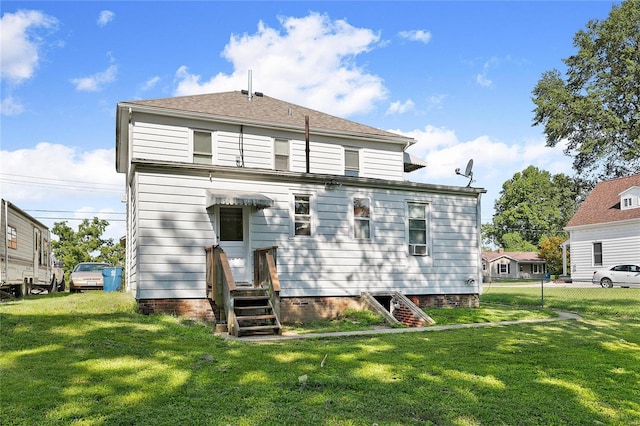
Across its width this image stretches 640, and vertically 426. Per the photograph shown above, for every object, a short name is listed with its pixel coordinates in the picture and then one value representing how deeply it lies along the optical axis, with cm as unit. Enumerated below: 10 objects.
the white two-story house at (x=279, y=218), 1153
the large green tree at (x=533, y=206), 6456
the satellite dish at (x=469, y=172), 1598
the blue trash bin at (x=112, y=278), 1661
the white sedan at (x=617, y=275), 2718
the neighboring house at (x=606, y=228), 2973
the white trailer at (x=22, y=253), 1402
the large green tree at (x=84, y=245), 4009
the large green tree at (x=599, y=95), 3569
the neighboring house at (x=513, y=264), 6169
